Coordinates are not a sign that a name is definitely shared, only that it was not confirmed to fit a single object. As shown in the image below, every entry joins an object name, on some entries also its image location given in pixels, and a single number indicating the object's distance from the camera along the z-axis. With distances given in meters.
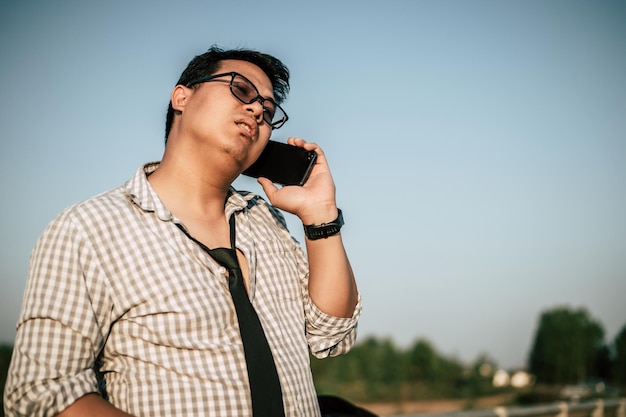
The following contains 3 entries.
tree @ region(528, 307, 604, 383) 64.81
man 1.58
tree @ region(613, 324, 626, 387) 57.88
